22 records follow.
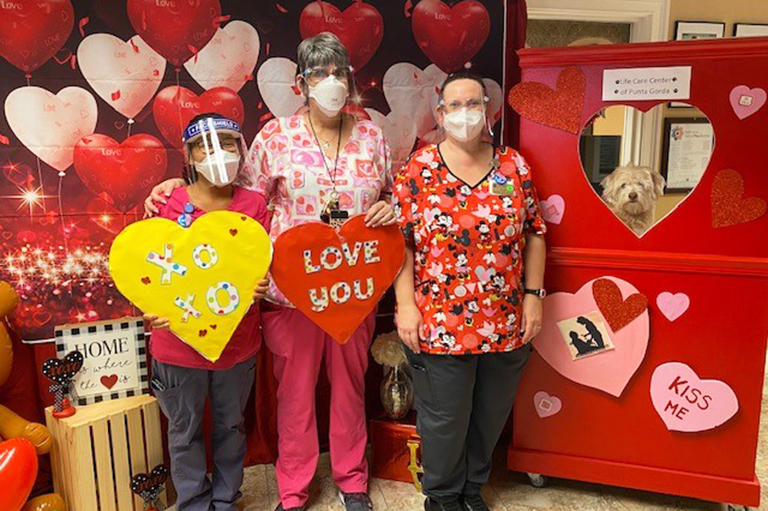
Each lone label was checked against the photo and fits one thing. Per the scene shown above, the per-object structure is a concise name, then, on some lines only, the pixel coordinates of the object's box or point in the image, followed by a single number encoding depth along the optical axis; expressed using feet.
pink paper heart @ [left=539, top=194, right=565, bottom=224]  6.65
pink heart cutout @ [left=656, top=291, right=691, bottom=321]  6.43
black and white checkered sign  6.61
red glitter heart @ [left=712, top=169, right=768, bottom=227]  6.11
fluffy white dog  6.55
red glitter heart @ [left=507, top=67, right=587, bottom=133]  6.40
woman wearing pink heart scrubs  6.02
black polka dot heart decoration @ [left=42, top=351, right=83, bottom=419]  6.27
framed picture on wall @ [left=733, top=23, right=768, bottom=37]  10.79
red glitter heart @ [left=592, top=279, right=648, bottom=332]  6.55
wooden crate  6.29
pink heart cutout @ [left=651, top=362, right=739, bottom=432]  6.46
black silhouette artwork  6.72
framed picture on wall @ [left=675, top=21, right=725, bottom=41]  10.46
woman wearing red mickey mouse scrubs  5.94
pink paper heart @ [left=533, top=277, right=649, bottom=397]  6.61
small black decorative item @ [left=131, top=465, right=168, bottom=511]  6.37
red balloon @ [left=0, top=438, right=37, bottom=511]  5.50
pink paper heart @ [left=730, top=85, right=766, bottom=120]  5.91
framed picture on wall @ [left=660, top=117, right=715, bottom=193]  6.24
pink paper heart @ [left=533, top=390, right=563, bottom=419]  7.05
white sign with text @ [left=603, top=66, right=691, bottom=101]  6.08
